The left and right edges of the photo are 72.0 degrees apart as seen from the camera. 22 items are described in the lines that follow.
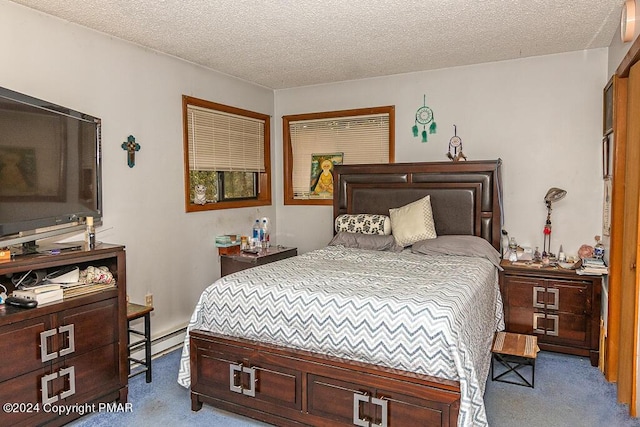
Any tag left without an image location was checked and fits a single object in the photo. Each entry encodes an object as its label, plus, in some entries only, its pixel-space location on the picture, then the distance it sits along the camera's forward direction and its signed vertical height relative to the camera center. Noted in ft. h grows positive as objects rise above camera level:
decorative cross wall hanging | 11.74 +1.47
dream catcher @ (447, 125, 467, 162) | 14.65 +1.89
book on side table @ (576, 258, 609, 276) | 11.35 -1.72
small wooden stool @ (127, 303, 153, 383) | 10.66 -3.27
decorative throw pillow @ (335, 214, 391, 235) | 14.44 -0.71
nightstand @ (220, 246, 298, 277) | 14.23 -1.88
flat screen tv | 7.84 +0.68
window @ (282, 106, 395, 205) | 16.20 +2.27
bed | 7.22 -2.60
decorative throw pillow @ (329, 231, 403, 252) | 13.85 -1.25
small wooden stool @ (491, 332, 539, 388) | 10.10 -3.41
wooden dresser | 7.61 -2.78
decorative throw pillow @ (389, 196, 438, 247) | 13.53 -0.65
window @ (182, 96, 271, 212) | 14.12 +1.64
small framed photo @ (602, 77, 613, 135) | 11.24 +2.50
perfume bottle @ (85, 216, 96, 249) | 9.30 -0.68
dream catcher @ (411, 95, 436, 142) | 15.21 +2.85
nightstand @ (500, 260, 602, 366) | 11.63 -2.86
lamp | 12.92 -0.03
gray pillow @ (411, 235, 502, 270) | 12.52 -1.31
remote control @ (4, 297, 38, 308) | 7.89 -1.78
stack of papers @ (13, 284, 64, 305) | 8.09 -1.68
